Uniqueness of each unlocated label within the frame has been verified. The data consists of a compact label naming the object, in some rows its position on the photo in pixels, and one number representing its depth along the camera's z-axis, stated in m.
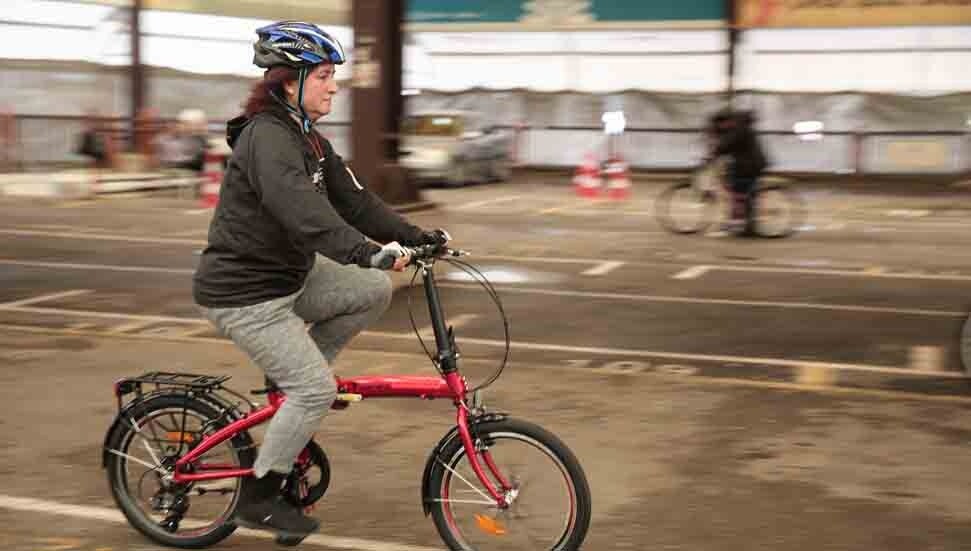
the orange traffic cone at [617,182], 23.39
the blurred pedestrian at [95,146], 25.28
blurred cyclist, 16.67
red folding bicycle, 4.57
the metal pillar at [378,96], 18.39
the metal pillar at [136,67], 33.06
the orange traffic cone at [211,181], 21.70
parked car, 25.69
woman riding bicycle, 4.49
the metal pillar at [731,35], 31.52
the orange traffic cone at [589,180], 23.81
